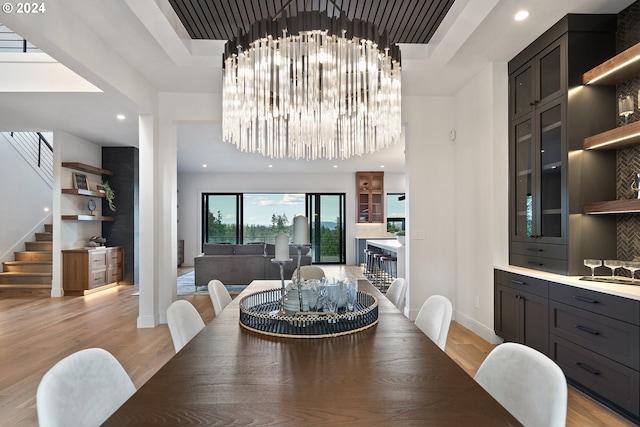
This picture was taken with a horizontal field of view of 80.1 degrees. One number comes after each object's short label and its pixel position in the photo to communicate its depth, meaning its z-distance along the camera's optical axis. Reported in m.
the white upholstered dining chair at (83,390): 1.00
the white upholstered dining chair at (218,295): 2.46
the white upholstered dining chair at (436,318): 1.88
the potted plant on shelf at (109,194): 7.37
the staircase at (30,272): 6.35
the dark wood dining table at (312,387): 0.94
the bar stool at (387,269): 6.91
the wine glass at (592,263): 2.67
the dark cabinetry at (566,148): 2.87
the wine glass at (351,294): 1.99
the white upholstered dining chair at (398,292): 2.64
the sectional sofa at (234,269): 6.80
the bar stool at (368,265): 8.57
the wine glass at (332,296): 1.87
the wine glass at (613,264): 2.59
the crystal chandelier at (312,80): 1.96
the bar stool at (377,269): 7.63
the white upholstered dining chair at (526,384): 1.09
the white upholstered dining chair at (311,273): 3.19
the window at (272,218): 11.08
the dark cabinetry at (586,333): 2.14
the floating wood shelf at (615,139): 2.39
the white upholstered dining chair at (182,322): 1.77
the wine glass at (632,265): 2.44
